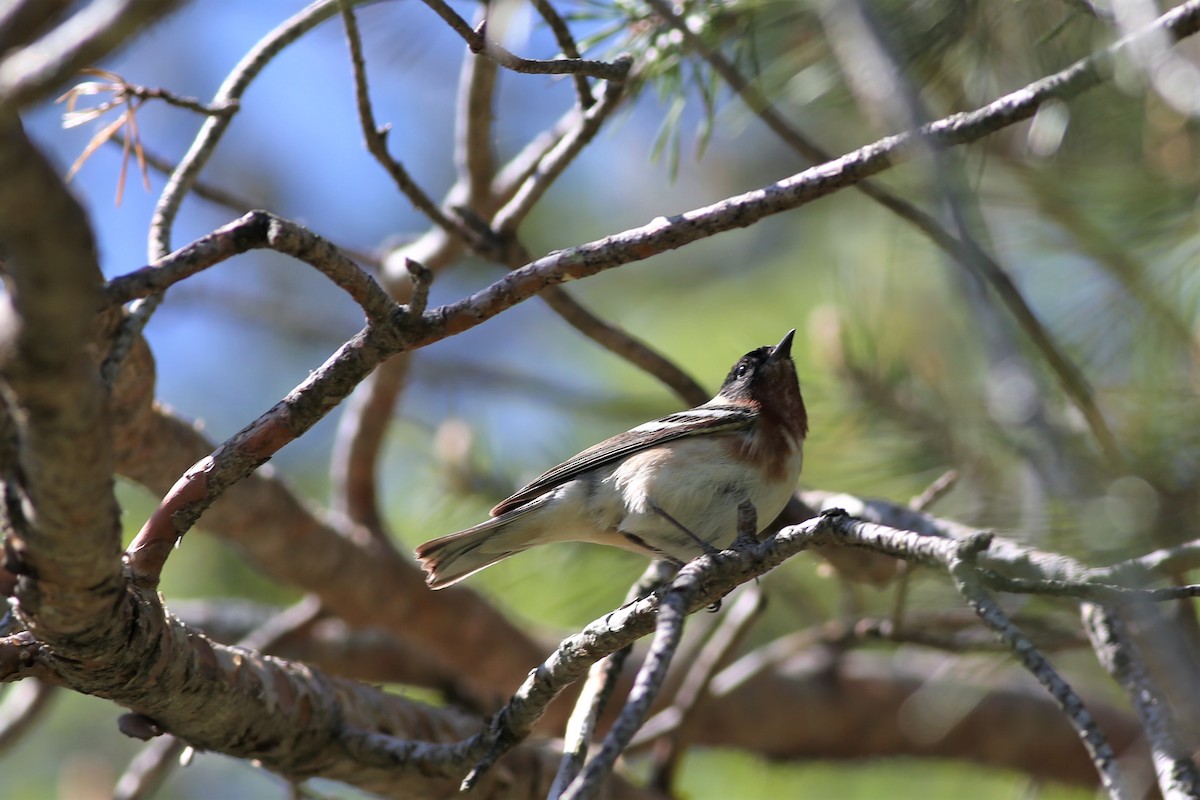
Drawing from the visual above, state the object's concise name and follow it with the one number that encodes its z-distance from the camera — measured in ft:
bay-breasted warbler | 22.68
